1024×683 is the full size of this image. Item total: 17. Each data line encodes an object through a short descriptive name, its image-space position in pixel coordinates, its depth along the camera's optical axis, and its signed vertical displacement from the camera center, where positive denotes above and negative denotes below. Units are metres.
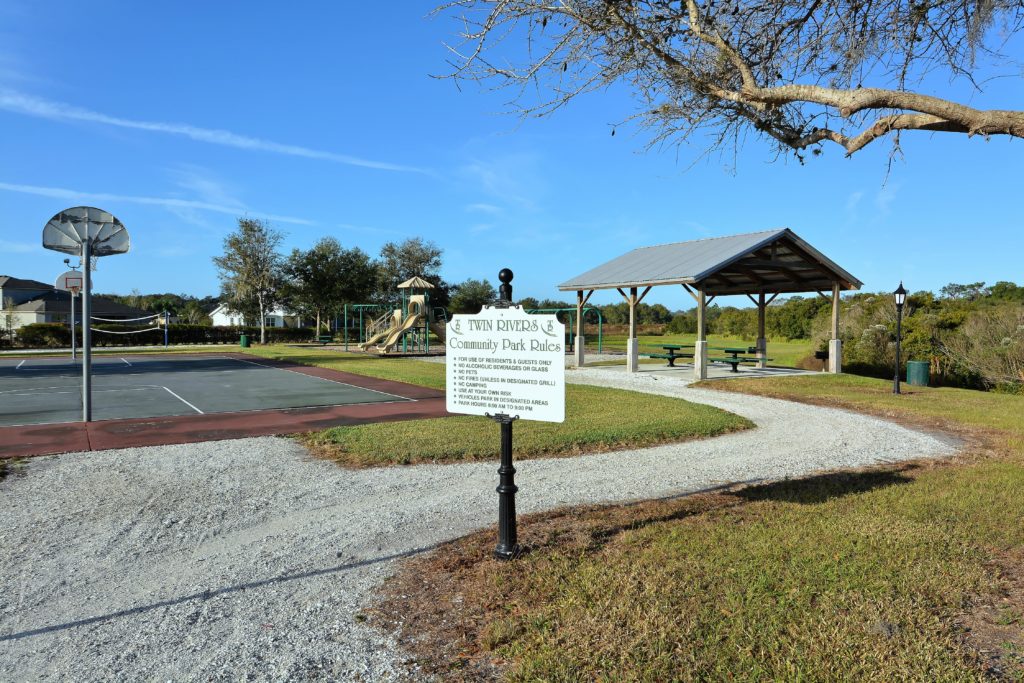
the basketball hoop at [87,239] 11.08 +1.52
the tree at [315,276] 48.34 +3.81
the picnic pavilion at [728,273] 19.38 +1.88
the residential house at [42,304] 61.06 +2.19
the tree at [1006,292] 27.31 +1.69
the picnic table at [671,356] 23.16 -0.92
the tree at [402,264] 56.69 +5.56
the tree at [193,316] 78.31 +1.54
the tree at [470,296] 52.75 +2.76
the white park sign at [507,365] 4.41 -0.25
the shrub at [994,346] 20.20 -0.47
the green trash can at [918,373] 20.05 -1.27
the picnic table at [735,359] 21.45 -0.95
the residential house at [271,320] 73.98 +1.05
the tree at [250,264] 46.03 +4.48
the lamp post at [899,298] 16.95 +0.84
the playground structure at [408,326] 33.78 +0.15
